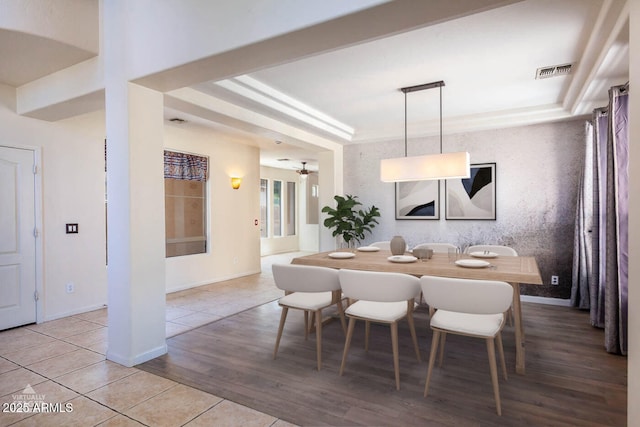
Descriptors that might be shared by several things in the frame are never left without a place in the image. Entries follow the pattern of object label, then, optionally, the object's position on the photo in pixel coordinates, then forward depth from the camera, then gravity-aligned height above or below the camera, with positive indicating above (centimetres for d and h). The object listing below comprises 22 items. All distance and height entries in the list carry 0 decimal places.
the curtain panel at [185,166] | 531 +78
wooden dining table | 255 -46
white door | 363 -23
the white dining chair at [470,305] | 210 -59
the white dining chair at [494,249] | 375 -43
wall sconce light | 631 +59
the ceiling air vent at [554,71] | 328 +135
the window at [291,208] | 1059 +18
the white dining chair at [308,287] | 269 -58
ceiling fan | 914 +109
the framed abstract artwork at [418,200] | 524 +19
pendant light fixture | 361 +50
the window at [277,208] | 1004 +17
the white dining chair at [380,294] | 238 -58
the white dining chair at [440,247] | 423 -43
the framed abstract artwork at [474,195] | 484 +24
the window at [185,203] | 540 +19
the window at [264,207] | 968 +20
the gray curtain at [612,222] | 281 -11
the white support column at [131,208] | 272 +6
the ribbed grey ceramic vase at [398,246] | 352 -34
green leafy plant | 551 -11
